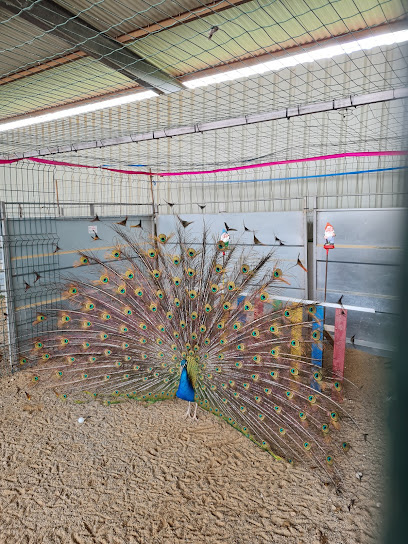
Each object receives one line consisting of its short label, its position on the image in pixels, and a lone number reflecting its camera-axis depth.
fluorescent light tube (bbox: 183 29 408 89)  2.35
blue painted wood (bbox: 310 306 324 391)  2.63
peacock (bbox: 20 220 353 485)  2.54
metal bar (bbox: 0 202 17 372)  3.73
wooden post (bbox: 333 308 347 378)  3.06
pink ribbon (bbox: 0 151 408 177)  3.45
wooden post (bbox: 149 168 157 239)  5.93
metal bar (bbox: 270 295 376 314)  3.00
